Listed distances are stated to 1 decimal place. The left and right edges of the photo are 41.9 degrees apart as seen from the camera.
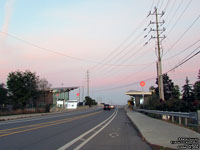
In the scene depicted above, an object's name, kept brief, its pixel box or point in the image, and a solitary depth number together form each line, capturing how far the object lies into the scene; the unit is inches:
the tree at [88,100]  4535.2
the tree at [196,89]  1888.3
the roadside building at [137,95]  3197.8
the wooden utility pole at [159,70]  1376.0
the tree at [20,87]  2036.9
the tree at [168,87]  2640.3
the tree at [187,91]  1820.9
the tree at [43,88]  2576.3
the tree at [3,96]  2276.7
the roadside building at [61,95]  3564.2
